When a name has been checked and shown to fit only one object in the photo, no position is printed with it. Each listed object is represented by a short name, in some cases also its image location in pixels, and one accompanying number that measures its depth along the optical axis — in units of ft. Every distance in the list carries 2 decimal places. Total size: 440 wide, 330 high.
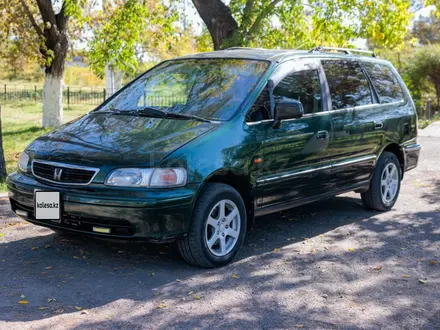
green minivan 17.29
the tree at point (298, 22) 46.44
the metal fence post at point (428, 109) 78.43
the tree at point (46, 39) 60.29
